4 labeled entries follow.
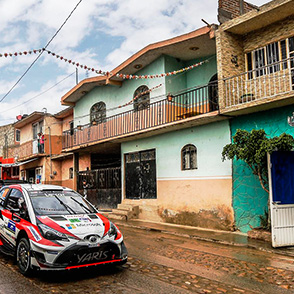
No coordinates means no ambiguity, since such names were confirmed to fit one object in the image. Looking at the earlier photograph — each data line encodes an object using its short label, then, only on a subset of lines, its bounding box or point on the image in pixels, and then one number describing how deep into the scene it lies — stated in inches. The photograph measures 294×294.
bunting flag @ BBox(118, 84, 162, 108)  604.2
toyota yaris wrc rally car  218.8
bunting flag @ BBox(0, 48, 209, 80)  493.8
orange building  940.6
